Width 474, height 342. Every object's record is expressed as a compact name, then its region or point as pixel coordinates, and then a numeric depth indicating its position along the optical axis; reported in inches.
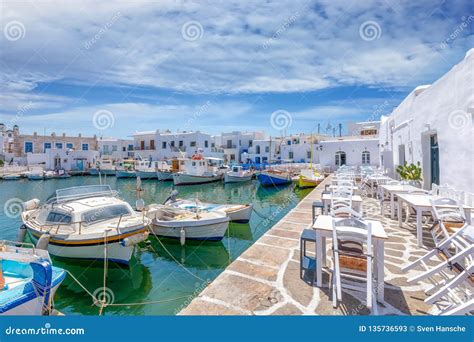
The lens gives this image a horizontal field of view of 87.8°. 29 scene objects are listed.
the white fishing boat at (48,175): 1369.3
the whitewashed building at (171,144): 1670.8
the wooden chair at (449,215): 148.0
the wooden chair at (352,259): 102.5
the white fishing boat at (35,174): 1330.0
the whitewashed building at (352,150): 975.0
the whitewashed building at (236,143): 1873.8
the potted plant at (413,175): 306.8
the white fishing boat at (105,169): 1573.6
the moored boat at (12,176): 1304.0
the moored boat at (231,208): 413.5
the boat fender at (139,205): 329.1
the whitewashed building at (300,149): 1494.8
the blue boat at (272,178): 949.8
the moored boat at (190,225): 332.8
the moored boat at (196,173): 1081.4
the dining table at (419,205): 160.4
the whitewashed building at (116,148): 1895.9
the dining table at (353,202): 203.2
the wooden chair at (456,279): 93.8
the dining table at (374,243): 108.8
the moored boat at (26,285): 132.2
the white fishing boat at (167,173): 1259.8
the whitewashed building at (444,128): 207.8
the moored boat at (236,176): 1082.7
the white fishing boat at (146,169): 1340.3
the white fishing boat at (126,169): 1422.2
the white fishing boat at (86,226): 254.7
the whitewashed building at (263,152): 1729.8
